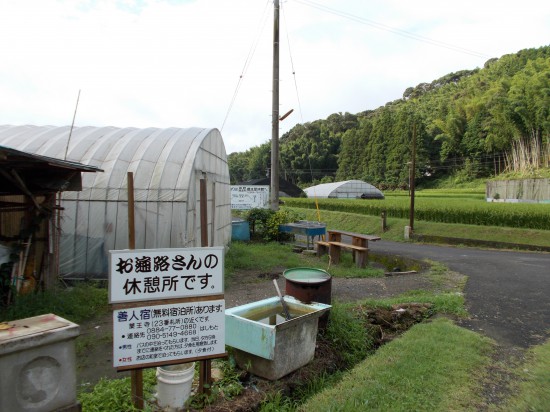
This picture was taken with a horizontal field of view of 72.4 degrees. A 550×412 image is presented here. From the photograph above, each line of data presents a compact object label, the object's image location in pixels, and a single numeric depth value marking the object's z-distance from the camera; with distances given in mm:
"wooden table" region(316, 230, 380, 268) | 12383
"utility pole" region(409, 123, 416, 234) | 19061
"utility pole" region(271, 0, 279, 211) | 15992
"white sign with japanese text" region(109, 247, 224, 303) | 3219
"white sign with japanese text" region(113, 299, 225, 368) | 3229
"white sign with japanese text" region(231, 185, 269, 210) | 19078
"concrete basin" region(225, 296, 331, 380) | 4035
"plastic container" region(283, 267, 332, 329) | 5676
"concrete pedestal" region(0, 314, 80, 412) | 2725
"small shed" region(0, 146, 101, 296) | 6203
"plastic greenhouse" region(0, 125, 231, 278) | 8805
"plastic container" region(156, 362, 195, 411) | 3463
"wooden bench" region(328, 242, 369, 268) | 12367
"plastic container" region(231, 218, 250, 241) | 15609
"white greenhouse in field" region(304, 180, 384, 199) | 48281
